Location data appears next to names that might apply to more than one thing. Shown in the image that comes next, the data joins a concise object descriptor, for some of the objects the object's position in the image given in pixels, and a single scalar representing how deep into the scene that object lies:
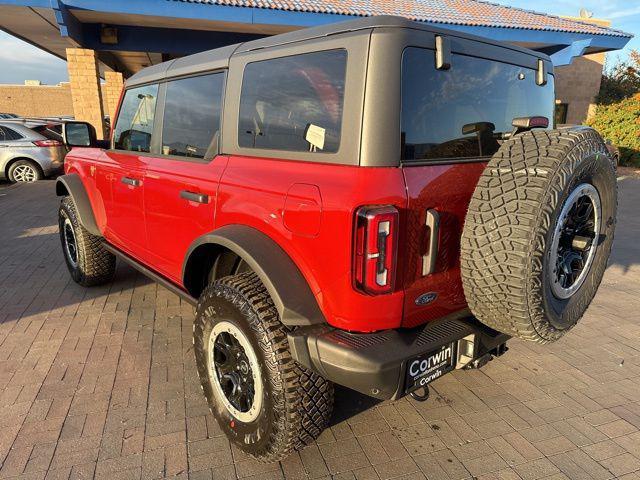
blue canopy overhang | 9.57
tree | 18.67
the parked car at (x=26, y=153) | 11.09
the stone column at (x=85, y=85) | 11.07
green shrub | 15.82
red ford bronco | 1.75
